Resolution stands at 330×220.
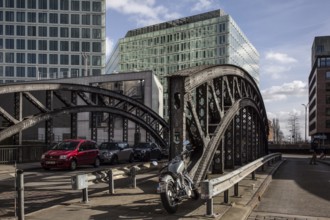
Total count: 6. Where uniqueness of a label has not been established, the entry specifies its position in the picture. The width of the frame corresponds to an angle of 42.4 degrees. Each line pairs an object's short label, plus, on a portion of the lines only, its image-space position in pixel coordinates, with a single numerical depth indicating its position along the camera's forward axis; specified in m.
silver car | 26.61
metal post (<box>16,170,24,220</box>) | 7.91
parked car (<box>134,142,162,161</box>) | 30.81
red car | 21.47
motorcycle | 8.55
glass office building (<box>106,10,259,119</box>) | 93.94
